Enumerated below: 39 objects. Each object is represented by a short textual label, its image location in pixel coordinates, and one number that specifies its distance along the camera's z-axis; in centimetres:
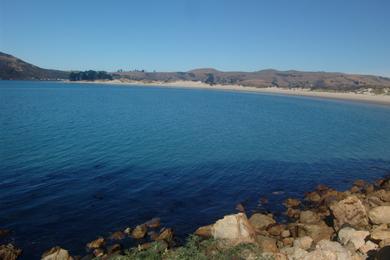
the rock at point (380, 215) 1984
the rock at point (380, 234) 1662
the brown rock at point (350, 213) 2005
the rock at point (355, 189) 2877
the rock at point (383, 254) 1406
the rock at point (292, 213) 2395
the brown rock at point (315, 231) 1959
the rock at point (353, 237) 1704
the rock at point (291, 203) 2622
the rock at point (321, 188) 2971
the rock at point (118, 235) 1995
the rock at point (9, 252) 1732
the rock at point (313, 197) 2720
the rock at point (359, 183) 3122
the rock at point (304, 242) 1780
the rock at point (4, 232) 1977
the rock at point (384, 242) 1623
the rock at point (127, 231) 2049
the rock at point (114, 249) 1836
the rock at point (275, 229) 2052
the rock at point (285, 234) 2012
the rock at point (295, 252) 1605
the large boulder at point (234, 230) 1761
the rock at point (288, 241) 1888
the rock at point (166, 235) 1992
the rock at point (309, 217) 2214
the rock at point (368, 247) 1653
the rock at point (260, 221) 2117
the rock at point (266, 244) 1749
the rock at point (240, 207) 2492
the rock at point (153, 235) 2002
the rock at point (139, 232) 2024
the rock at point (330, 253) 1546
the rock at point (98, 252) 1807
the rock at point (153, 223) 2161
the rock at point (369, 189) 2833
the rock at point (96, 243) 1895
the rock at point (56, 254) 1704
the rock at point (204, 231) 2034
